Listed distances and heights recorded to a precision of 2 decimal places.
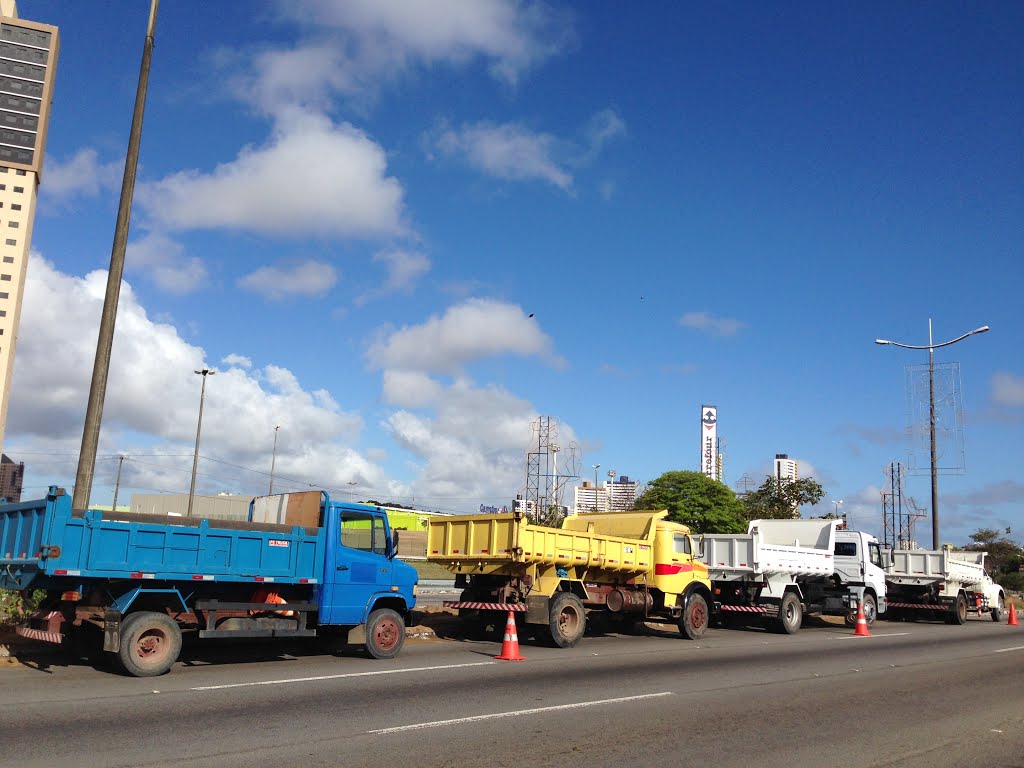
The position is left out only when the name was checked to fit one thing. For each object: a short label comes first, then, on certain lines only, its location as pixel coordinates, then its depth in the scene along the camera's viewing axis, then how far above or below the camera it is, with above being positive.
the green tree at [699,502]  65.25 +3.63
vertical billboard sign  144.25 +19.14
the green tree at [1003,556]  72.38 +1.32
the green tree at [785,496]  55.81 +3.84
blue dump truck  11.30 -0.70
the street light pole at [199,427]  51.63 +5.85
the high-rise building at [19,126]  122.50 +53.60
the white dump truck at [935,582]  28.67 -0.56
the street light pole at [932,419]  34.38 +5.81
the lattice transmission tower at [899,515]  83.94 +4.41
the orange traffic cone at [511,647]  14.57 -1.72
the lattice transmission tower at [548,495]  91.50 +5.07
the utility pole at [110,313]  13.95 +3.34
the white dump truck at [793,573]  21.98 -0.40
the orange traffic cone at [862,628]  22.30 -1.67
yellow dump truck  16.55 -0.51
